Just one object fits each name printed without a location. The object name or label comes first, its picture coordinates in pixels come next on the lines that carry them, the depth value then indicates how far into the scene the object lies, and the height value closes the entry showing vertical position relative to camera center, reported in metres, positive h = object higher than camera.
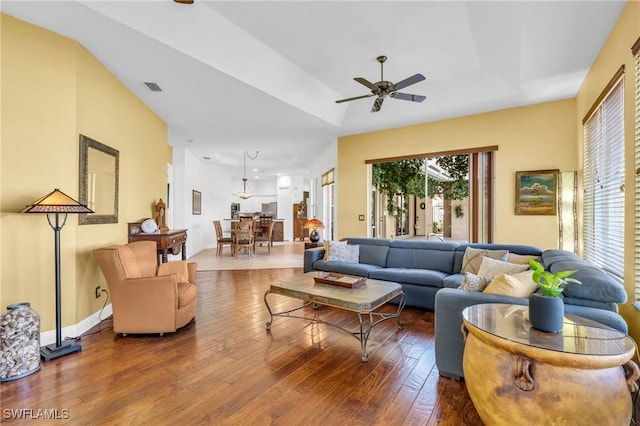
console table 4.18 -0.34
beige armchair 2.96 -0.84
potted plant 1.54 -0.48
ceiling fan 3.32 +1.47
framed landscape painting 4.48 +0.32
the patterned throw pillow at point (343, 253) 4.66 -0.62
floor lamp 2.44 -0.16
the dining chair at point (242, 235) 8.15 -0.60
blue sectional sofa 1.90 -0.63
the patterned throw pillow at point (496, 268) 2.82 -0.54
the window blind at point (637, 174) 2.19 +0.28
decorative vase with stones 2.21 -0.97
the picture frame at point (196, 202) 8.48 +0.34
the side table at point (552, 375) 1.31 -0.75
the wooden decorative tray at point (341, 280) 3.10 -0.71
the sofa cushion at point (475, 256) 3.58 -0.53
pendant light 8.83 +1.47
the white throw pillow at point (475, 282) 2.49 -0.58
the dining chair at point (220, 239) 8.37 -0.73
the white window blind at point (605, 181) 2.67 +0.34
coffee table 2.60 -0.77
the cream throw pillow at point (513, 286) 2.13 -0.52
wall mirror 3.15 +0.38
